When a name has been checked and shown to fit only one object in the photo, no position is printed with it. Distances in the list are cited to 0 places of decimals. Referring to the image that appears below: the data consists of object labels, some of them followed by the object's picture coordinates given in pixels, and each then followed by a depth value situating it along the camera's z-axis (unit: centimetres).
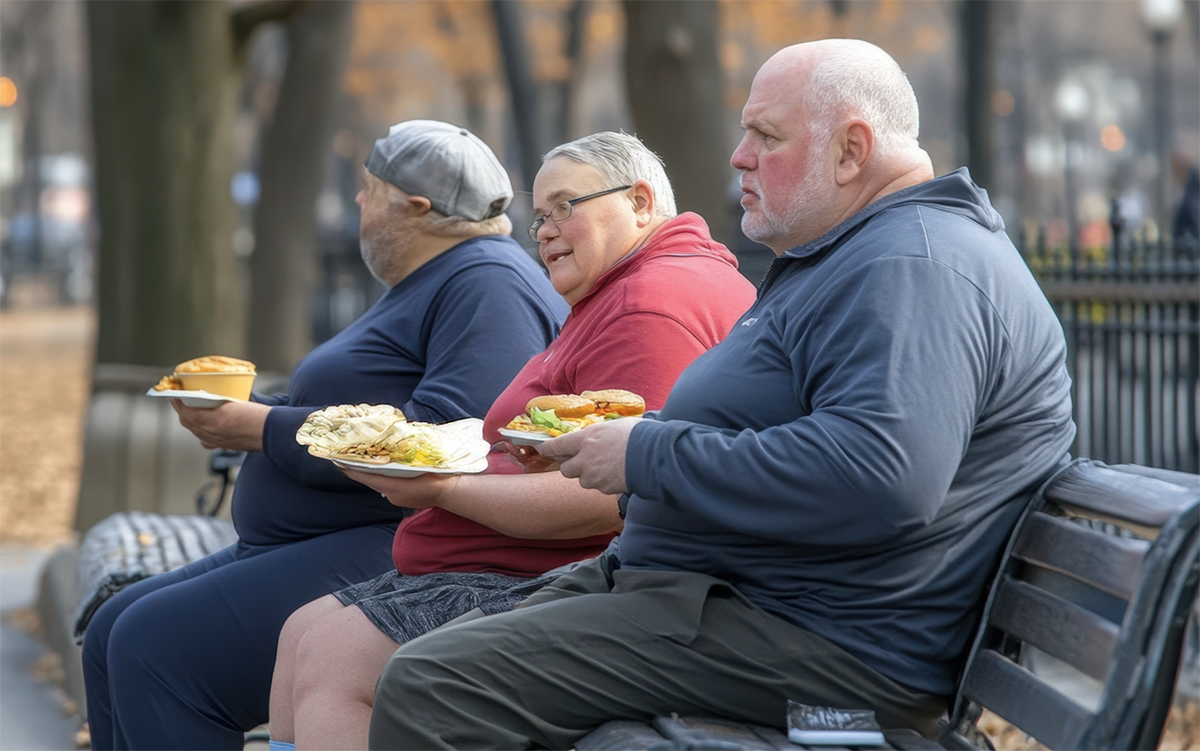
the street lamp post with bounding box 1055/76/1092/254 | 5945
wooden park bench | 404
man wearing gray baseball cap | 670
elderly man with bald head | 449
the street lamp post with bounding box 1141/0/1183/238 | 4128
